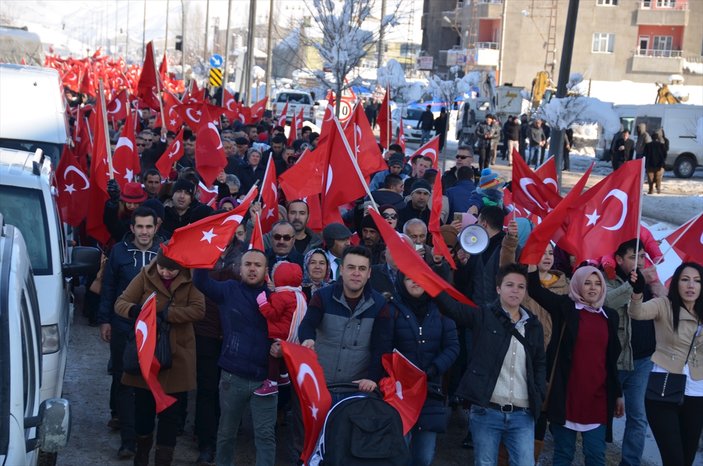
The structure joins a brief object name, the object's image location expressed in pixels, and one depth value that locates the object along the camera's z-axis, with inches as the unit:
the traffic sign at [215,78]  1453.1
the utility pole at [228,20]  1859.5
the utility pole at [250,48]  1329.7
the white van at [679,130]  1354.6
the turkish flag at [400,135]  741.3
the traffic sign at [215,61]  1573.3
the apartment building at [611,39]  2736.2
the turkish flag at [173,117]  784.3
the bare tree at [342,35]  1014.4
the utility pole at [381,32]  1176.8
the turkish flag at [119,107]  831.1
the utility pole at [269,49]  1531.7
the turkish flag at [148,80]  829.8
